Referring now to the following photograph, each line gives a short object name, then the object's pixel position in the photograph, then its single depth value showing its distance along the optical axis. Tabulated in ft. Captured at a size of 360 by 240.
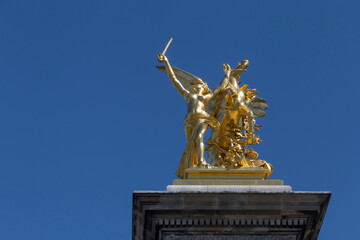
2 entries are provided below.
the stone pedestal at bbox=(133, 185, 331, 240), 60.95
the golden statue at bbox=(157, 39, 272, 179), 67.92
